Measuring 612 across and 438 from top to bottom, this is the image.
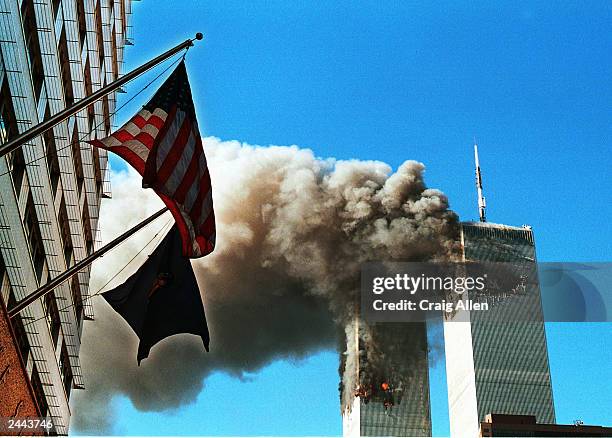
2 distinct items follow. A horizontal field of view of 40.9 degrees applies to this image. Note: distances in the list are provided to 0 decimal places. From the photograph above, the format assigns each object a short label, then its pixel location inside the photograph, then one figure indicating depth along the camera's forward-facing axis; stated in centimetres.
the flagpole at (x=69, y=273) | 1516
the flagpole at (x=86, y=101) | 1168
